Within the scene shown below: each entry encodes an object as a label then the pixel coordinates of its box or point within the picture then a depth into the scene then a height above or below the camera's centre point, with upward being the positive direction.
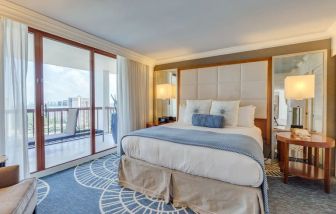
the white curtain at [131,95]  3.83 +0.22
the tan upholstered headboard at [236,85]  3.40 +0.43
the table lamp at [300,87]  2.62 +0.26
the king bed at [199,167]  1.61 -0.70
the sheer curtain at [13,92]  2.17 +0.16
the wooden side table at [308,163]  2.21 -0.86
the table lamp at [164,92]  4.40 +0.32
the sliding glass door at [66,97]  2.63 +0.15
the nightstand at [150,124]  4.43 -0.52
